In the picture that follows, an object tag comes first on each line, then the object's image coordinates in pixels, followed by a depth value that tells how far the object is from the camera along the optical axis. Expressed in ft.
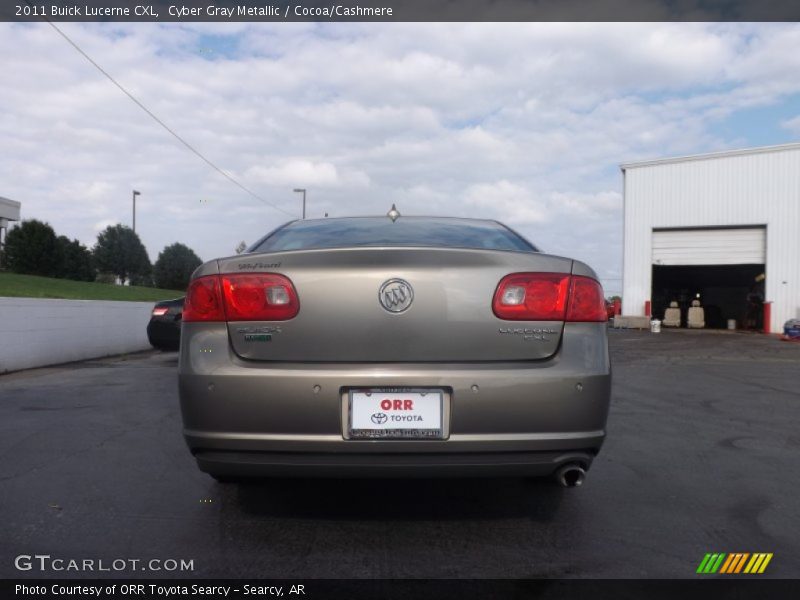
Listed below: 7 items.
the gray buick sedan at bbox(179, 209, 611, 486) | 8.39
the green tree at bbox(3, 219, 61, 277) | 178.09
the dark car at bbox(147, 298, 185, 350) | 33.53
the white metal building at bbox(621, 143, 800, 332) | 78.74
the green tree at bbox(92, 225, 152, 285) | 216.54
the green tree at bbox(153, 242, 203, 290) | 230.89
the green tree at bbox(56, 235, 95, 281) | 194.29
